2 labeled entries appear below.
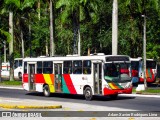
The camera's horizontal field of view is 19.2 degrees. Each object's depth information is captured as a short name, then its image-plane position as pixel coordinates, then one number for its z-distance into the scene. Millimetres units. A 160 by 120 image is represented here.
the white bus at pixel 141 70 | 46719
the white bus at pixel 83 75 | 28328
